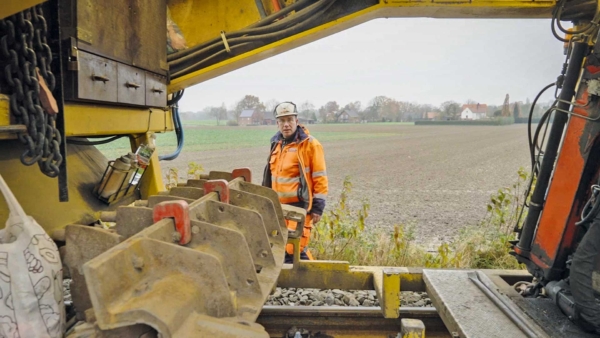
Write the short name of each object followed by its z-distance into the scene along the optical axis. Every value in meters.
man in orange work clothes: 4.44
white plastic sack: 1.50
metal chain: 1.72
